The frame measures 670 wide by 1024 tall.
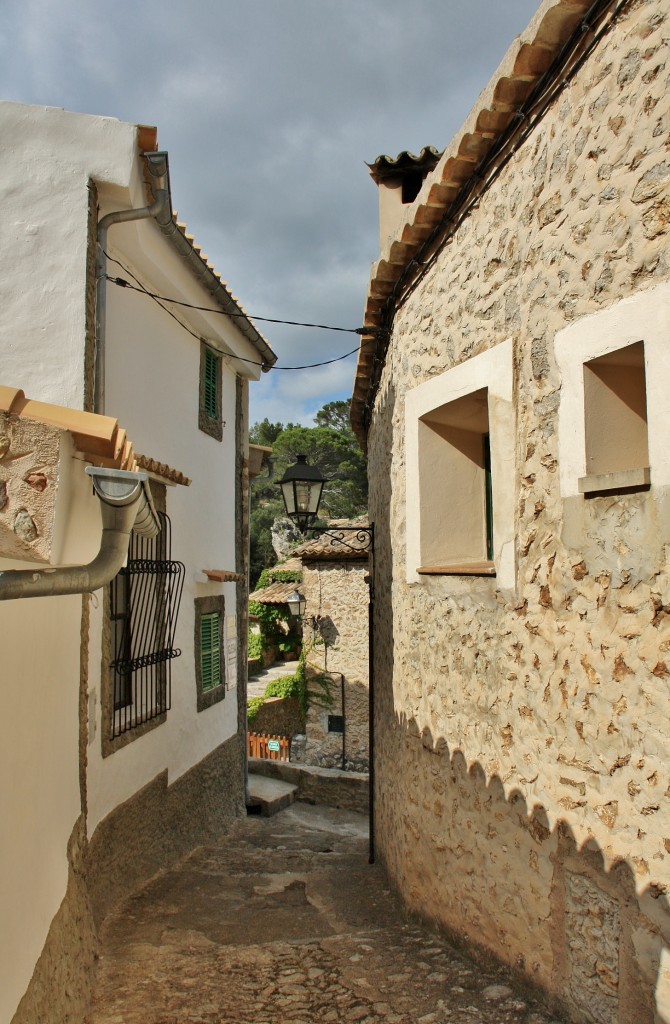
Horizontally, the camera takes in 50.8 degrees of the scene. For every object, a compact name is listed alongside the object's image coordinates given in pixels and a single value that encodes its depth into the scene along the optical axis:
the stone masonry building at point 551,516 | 2.72
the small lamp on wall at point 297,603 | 16.60
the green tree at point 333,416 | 49.84
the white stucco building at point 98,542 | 2.46
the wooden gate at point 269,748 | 14.30
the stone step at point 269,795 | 10.70
